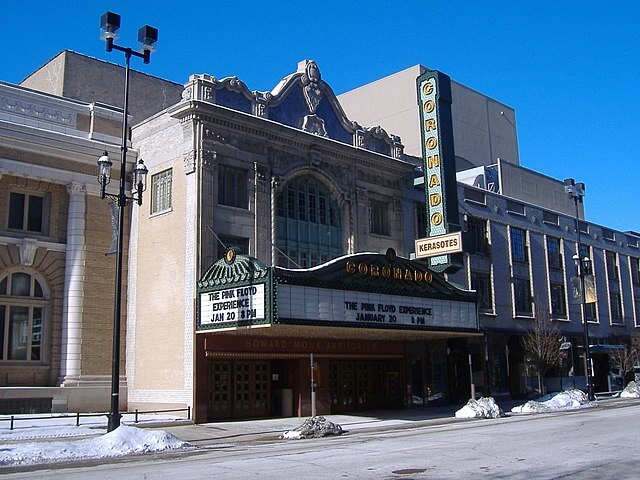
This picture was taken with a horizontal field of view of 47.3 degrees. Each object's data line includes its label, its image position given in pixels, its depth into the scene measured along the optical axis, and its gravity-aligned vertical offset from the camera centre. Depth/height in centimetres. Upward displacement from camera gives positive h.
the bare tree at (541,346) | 4347 +112
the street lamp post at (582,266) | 4214 +643
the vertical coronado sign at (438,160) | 3675 +1049
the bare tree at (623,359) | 5096 +30
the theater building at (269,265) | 2794 +420
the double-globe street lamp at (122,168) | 2044 +607
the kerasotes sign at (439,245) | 3509 +593
